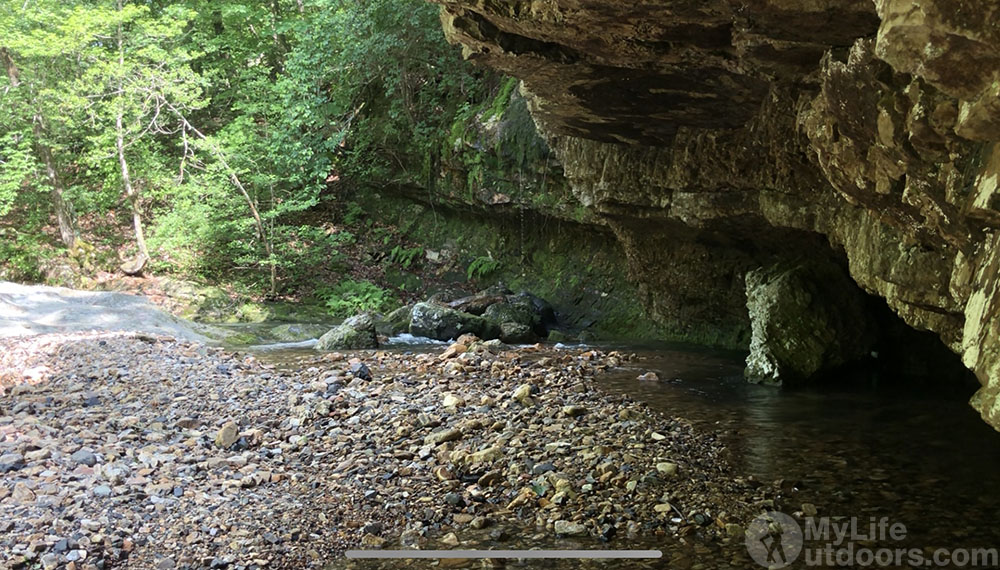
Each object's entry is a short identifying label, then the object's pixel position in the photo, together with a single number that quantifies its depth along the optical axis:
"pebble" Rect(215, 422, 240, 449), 6.43
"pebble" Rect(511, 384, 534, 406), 7.64
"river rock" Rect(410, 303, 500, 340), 13.64
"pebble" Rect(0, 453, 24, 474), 5.52
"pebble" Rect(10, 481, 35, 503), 4.96
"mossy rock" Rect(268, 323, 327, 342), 14.11
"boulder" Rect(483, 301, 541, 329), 14.13
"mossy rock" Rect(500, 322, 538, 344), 13.44
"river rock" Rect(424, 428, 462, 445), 6.35
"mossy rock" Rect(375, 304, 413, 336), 14.52
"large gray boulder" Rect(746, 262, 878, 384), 9.40
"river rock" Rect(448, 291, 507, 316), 14.91
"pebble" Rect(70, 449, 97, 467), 5.75
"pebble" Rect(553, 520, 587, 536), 4.57
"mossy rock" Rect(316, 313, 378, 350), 12.52
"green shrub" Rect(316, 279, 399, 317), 17.48
